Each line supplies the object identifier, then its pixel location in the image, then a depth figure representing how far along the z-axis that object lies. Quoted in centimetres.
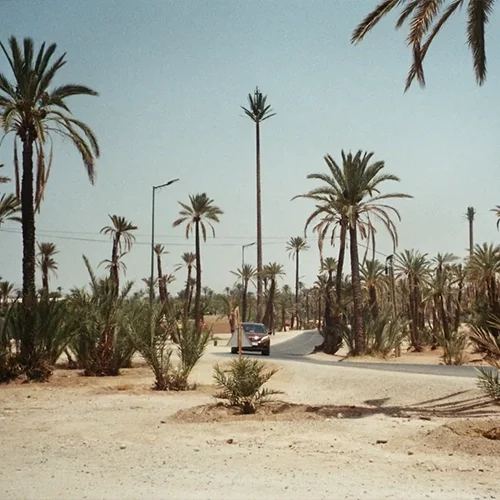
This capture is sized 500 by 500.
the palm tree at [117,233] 5700
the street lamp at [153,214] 3988
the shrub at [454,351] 2931
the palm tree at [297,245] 10188
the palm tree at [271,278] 7938
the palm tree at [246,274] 8419
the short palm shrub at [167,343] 1886
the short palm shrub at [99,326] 2236
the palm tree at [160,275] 6242
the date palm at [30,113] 2225
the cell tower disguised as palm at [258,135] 5859
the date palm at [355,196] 3303
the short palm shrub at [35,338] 2077
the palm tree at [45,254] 7269
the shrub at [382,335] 3388
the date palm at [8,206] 3212
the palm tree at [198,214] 5619
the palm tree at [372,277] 5025
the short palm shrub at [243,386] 1449
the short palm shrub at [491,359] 1229
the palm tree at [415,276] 5181
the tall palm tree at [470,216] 11215
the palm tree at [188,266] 7262
